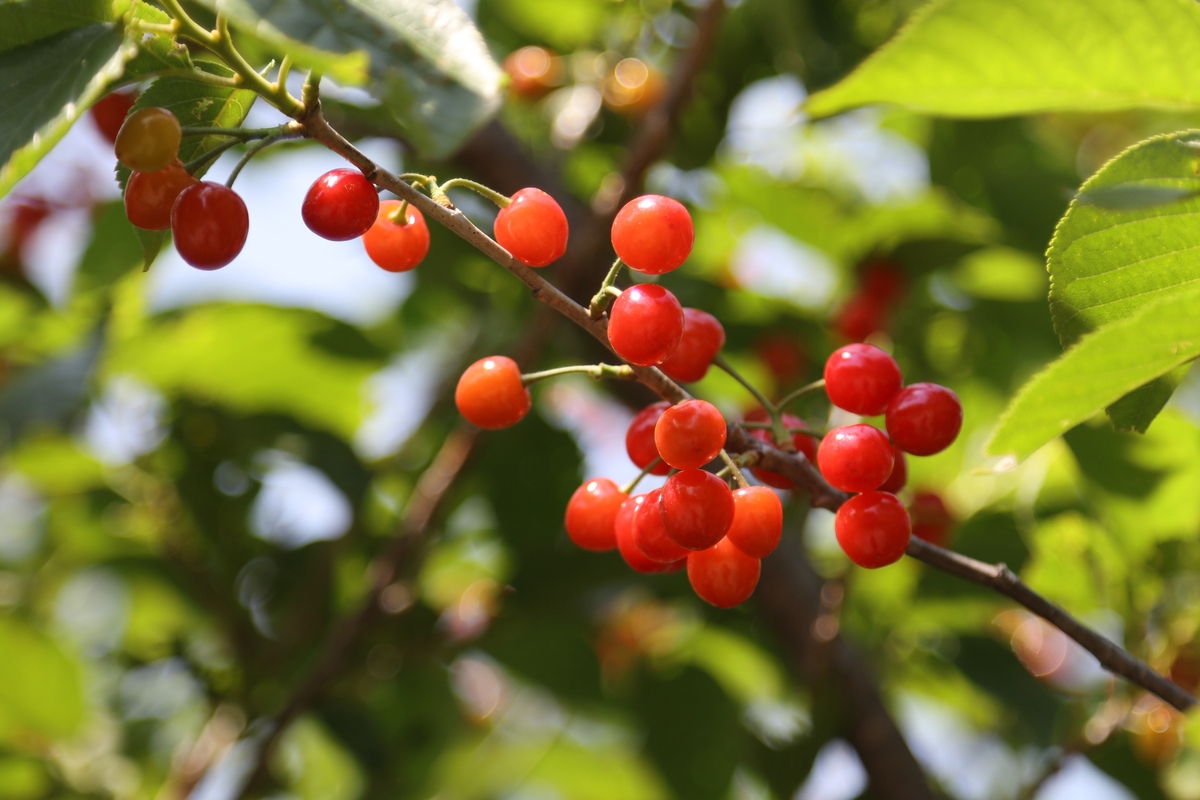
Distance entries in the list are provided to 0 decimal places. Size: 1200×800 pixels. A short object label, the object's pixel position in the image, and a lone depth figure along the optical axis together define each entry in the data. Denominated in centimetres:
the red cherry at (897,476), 61
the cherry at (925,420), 59
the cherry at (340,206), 57
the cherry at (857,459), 58
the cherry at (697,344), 60
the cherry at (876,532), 58
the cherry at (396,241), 59
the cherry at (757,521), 58
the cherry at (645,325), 56
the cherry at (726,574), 58
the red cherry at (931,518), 74
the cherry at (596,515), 60
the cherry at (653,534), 58
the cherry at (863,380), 60
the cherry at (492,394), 59
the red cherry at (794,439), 60
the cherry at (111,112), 85
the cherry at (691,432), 57
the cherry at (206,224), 57
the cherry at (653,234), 58
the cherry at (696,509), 57
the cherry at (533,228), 57
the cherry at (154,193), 57
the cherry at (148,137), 56
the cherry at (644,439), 60
